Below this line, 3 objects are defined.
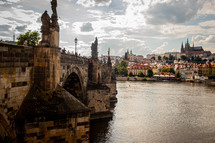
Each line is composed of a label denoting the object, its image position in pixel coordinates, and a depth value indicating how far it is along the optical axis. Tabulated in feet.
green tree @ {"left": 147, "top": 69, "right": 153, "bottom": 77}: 416.85
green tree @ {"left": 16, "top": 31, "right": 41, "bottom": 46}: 116.67
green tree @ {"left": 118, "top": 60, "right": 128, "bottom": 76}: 434.30
